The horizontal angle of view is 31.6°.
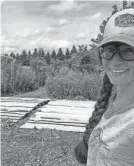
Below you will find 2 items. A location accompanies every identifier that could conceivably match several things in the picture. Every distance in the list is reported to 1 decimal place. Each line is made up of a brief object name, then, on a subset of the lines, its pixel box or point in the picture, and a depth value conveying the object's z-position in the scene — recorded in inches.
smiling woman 40.9
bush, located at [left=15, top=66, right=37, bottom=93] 340.7
